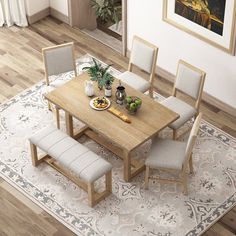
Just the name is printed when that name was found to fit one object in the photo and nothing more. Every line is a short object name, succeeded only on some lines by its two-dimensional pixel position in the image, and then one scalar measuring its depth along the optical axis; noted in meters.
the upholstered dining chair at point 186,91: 7.32
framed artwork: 7.31
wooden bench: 6.65
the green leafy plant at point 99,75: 7.25
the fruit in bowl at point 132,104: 6.98
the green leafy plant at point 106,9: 9.64
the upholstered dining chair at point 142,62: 7.77
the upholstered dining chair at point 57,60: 7.86
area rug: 6.67
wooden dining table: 6.81
